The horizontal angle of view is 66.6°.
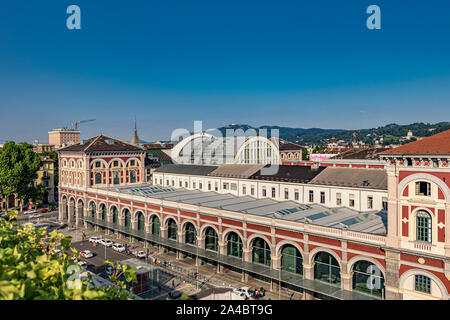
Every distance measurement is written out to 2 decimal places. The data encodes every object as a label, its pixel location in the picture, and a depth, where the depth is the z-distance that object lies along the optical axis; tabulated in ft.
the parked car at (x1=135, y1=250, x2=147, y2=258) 170.09
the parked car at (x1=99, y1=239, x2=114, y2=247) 191.21
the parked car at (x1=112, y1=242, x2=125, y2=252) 182.23
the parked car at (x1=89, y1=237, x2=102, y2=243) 200.62
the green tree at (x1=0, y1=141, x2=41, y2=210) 271.90
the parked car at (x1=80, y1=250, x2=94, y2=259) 174.91
